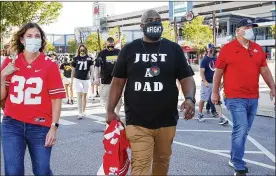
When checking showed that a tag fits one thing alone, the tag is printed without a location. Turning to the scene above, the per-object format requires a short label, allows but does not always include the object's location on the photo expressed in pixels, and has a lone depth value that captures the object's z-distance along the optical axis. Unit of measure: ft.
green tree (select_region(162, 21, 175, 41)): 216.33
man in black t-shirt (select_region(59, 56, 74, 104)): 44.04
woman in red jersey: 10.61
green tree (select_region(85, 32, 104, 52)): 269.64
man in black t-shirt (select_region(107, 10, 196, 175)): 11.19
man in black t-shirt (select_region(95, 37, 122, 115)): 26.14
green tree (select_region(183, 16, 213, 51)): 196.54
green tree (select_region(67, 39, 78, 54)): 324.56
